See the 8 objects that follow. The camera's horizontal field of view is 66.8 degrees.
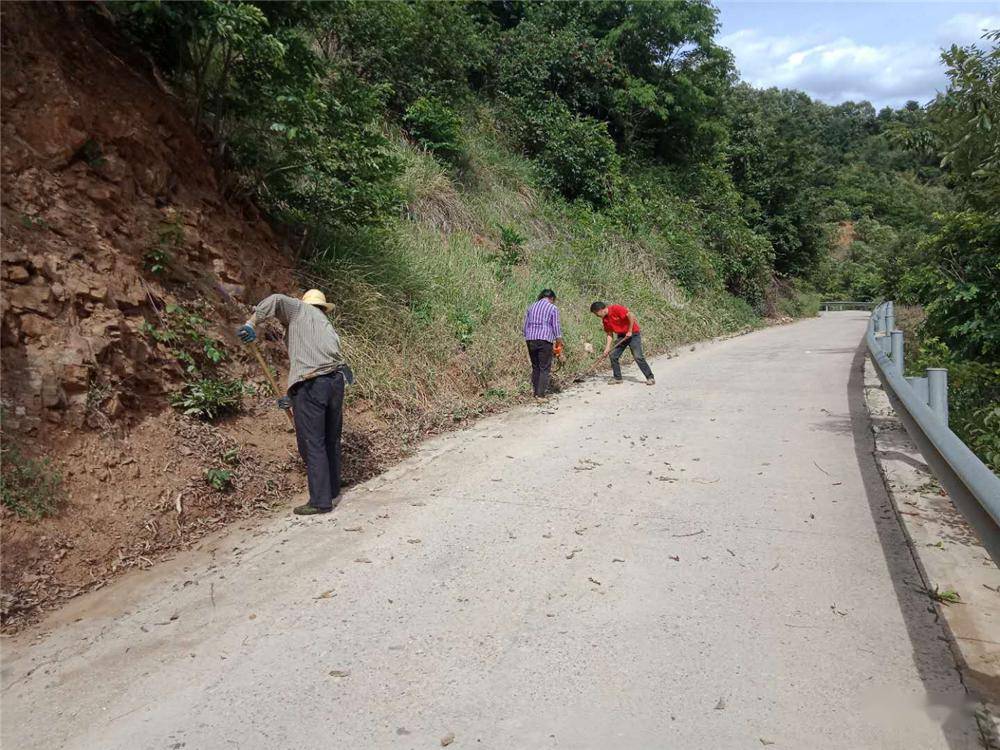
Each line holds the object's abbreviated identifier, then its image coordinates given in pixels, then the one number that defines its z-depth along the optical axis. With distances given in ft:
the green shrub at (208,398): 20.92
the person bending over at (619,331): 41.37
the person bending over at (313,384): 19.94
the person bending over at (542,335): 36.22
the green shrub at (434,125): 54.70
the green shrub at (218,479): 19.66
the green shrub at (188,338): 21.43
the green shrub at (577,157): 72.49
